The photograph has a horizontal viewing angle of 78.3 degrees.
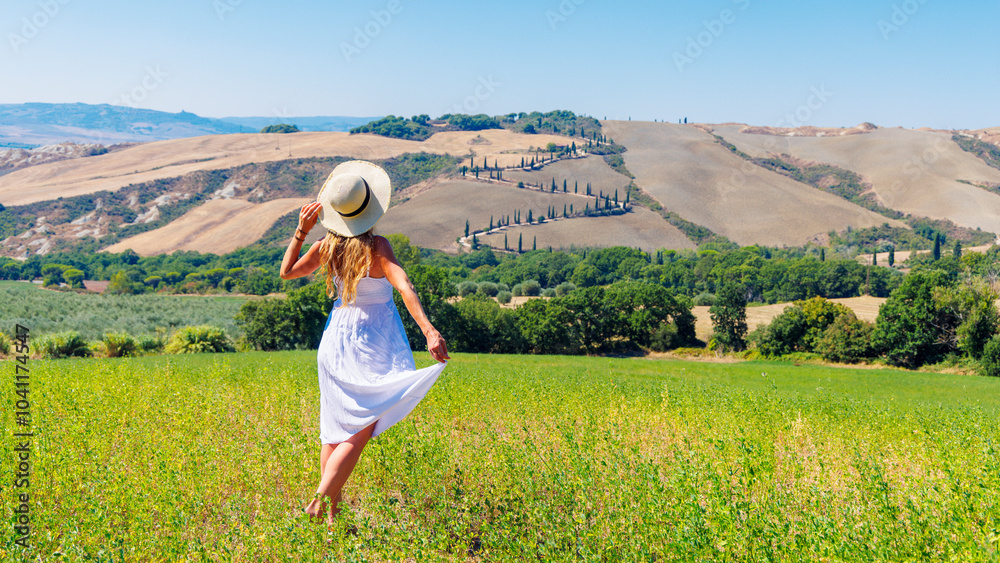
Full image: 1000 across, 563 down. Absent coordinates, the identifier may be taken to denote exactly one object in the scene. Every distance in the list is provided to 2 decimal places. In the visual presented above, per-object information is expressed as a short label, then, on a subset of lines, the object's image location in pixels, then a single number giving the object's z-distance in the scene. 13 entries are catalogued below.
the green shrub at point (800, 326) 56.41
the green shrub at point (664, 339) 64.12
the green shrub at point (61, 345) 30.62
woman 4.77
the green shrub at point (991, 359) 44.44
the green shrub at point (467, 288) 89.38
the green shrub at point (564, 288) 100.53
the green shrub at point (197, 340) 37.73
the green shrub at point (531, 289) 101.48
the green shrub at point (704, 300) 91.75
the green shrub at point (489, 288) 93.81
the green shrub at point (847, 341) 52.34
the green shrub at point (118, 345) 32.47
